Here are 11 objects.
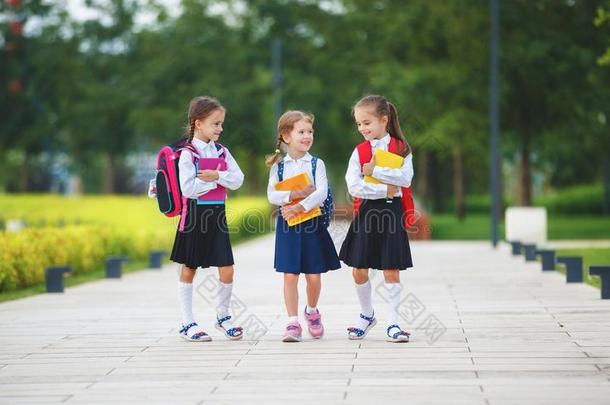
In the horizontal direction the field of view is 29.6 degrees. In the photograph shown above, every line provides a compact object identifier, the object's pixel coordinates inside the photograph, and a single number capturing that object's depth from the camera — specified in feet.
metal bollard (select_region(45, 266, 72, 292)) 44.65
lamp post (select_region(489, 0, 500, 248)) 78.95
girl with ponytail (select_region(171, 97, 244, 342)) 27.99
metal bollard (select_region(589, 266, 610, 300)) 37.68
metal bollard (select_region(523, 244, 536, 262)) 60.54
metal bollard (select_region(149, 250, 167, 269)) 60.23
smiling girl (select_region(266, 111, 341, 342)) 27.78
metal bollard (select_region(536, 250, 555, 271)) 52.21
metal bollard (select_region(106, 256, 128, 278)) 52.85
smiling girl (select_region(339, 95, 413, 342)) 27.61
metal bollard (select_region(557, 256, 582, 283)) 45.19
